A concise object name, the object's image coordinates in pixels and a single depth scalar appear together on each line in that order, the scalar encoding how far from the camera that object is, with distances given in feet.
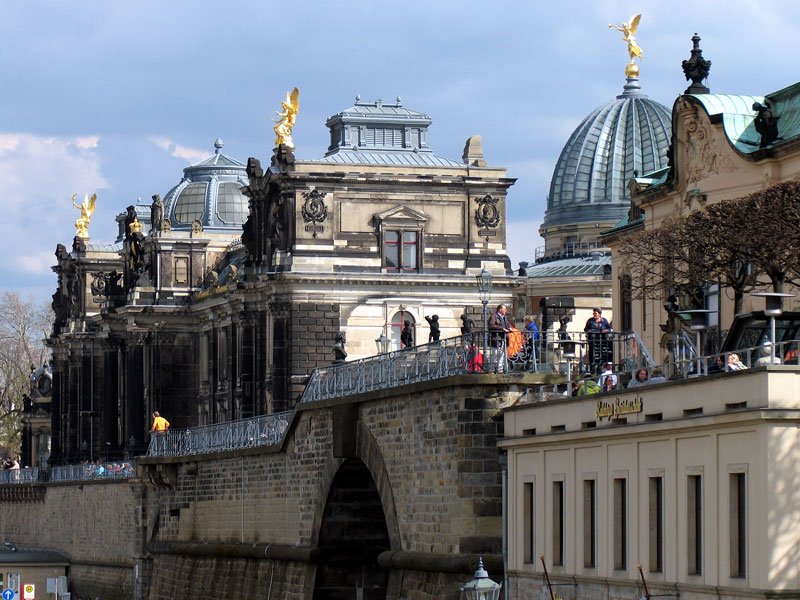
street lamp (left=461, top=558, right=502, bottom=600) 119.96
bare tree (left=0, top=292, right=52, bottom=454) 525.34
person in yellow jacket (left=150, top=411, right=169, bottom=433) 262.26
